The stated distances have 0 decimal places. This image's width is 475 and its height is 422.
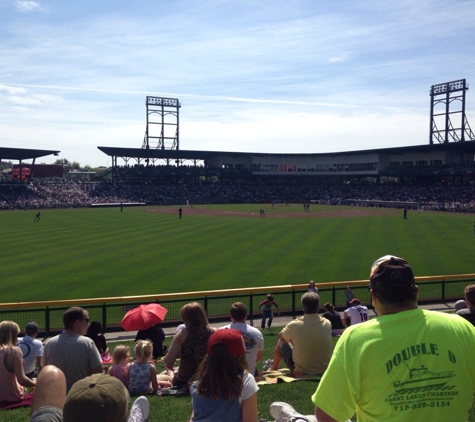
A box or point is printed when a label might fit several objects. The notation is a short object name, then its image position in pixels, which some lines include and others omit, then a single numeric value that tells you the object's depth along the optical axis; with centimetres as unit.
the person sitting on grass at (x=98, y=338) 949
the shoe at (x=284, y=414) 381
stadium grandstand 8656
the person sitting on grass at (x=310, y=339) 742
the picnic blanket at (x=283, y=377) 743
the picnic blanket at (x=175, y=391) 699
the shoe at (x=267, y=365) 933
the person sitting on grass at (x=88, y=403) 261
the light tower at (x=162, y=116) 10581
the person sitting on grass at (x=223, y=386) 381
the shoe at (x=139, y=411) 380
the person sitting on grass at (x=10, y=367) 661
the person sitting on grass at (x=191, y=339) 658
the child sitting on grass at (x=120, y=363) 717
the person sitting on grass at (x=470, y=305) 676
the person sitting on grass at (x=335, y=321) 1114
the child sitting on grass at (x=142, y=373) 712
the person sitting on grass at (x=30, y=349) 871
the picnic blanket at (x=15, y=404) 679
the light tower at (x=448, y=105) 8685
